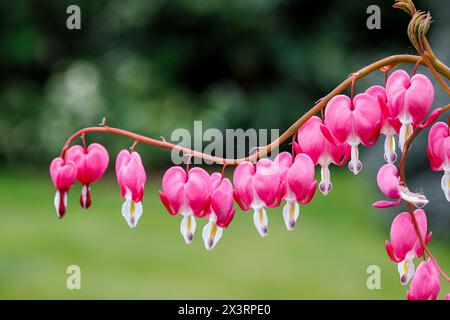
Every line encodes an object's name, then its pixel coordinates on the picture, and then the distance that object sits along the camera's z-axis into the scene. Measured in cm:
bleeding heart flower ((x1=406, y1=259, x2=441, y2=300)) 43
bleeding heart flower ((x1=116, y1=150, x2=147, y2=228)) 43
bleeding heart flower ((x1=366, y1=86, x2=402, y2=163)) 42
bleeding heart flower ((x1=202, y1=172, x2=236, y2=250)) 42
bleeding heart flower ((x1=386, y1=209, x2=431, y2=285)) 44
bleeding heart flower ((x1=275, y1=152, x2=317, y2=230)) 42
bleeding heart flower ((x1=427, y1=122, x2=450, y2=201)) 42
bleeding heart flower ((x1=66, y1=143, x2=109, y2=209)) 45
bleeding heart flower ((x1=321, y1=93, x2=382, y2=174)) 42
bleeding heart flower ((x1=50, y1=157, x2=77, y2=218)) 43
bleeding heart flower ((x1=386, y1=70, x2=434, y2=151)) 41
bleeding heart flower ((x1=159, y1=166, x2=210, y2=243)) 42
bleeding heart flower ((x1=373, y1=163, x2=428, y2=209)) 41
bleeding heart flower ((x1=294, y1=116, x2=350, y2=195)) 43
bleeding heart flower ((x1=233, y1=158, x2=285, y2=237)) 42
